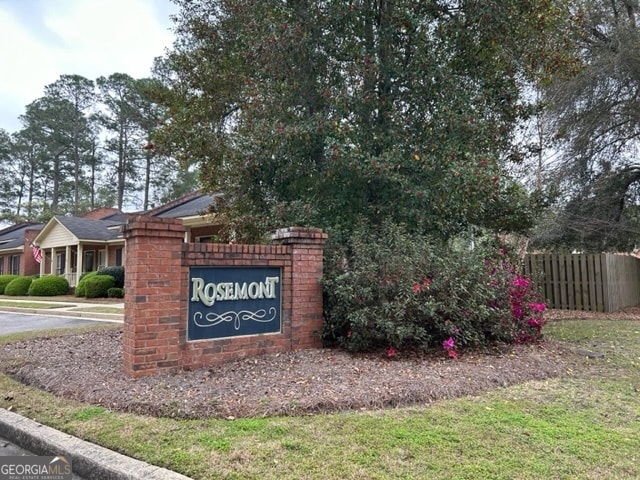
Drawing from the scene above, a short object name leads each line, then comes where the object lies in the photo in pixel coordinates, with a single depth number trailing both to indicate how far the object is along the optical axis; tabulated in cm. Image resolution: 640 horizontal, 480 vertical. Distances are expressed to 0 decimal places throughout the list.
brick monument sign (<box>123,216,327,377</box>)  473
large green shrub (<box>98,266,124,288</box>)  2050
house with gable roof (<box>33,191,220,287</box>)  2188
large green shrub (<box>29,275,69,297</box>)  2275
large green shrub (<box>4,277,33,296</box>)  2395
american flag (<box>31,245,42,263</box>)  2765
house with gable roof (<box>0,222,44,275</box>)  2984
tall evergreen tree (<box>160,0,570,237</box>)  706
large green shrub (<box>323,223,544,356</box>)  558
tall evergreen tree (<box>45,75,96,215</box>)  4112
